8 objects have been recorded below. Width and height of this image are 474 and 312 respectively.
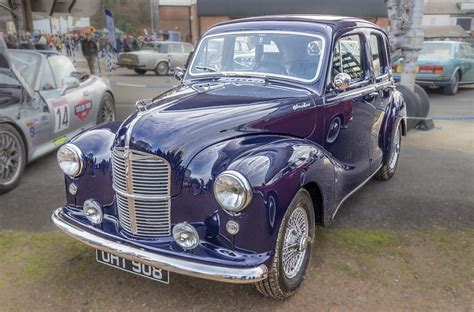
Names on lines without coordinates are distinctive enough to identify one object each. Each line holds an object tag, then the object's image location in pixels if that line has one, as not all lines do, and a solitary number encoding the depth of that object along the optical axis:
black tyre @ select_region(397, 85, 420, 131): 8.12
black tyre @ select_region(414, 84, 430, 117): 8.58
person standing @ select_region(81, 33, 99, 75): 17.98
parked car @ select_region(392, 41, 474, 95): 12.78
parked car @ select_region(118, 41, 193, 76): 19.91
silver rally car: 5.21
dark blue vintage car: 2.71
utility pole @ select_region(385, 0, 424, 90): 8.38
